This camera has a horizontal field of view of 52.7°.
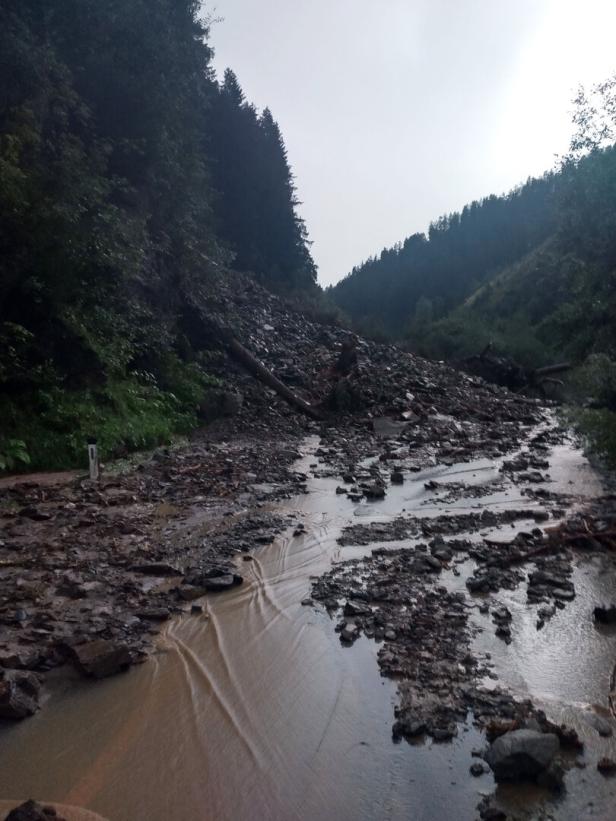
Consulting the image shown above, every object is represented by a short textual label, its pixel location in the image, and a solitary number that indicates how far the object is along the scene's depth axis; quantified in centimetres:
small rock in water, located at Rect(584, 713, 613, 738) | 383
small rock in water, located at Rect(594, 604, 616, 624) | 543
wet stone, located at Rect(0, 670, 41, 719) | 389
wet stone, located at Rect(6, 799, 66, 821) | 293
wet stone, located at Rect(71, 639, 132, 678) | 441
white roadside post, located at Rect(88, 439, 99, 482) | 1041
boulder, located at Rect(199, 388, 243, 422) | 1719
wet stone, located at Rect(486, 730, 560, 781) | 335
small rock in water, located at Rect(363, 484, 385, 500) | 1038
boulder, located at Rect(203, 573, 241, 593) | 609
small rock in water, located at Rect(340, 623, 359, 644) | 511
